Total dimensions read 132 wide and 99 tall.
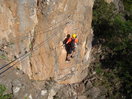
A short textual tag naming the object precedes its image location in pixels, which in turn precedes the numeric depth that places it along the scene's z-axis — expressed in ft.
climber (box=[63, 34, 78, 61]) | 41.75
